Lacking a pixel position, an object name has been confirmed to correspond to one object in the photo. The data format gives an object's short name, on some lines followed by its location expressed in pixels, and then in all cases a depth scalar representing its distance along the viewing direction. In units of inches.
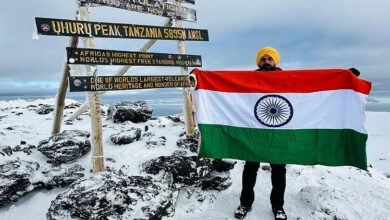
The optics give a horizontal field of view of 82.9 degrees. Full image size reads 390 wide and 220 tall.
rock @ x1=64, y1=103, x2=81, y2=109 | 560.2
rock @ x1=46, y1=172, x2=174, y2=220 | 140.1
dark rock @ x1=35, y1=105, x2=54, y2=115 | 468.4
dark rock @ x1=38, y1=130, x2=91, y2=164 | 211.1
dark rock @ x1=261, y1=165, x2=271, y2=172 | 236.8
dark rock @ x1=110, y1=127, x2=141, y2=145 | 248.6
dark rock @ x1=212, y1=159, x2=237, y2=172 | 219.6
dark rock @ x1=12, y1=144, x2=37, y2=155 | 220.8
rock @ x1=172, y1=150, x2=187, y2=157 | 215.2
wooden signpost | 184.2
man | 159.0
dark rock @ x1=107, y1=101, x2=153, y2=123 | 341.1
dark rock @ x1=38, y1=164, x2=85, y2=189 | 189.5
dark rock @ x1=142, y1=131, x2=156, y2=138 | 270.6
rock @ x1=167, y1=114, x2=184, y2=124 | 429.1
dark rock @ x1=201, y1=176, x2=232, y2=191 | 204.1
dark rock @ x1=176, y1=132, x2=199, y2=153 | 230.1
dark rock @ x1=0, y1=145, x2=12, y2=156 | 203.9
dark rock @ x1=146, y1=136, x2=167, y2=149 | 241.8
